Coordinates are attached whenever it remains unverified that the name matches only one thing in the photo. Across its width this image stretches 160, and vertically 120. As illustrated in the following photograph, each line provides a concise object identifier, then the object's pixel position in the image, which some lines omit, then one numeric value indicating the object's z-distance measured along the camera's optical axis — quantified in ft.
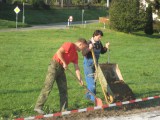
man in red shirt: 38.47
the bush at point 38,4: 282.45
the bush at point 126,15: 177.24
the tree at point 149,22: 185.28
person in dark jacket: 45.77
